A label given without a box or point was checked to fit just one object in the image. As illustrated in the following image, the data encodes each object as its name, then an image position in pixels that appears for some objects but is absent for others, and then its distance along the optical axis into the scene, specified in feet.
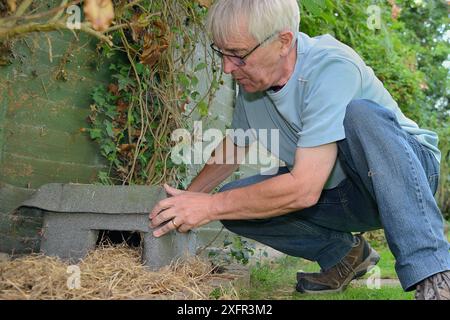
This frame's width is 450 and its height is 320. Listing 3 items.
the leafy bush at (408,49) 16.10
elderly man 6.34
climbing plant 9.69
